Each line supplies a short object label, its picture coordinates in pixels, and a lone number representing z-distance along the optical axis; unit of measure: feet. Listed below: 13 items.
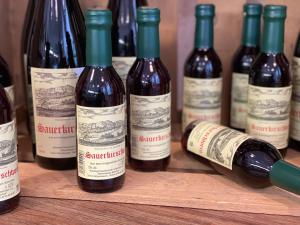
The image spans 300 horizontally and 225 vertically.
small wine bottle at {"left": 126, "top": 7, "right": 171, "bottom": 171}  2.11
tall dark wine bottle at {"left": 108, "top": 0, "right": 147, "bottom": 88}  2.52
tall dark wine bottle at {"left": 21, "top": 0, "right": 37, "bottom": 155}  2.43
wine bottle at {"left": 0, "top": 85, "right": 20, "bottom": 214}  1.79
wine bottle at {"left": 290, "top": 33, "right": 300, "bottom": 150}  2.48
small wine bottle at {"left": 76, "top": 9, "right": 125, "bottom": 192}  1.90
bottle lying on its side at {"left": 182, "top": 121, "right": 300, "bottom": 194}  1.93
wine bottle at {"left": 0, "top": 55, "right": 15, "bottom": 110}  2.38
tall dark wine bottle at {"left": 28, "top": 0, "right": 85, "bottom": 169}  2.16
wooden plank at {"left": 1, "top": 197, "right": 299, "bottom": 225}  1.82
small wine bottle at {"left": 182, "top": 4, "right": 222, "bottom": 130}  2.53
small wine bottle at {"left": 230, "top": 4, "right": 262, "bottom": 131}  2.60
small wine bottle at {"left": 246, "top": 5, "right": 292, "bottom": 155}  2.24
